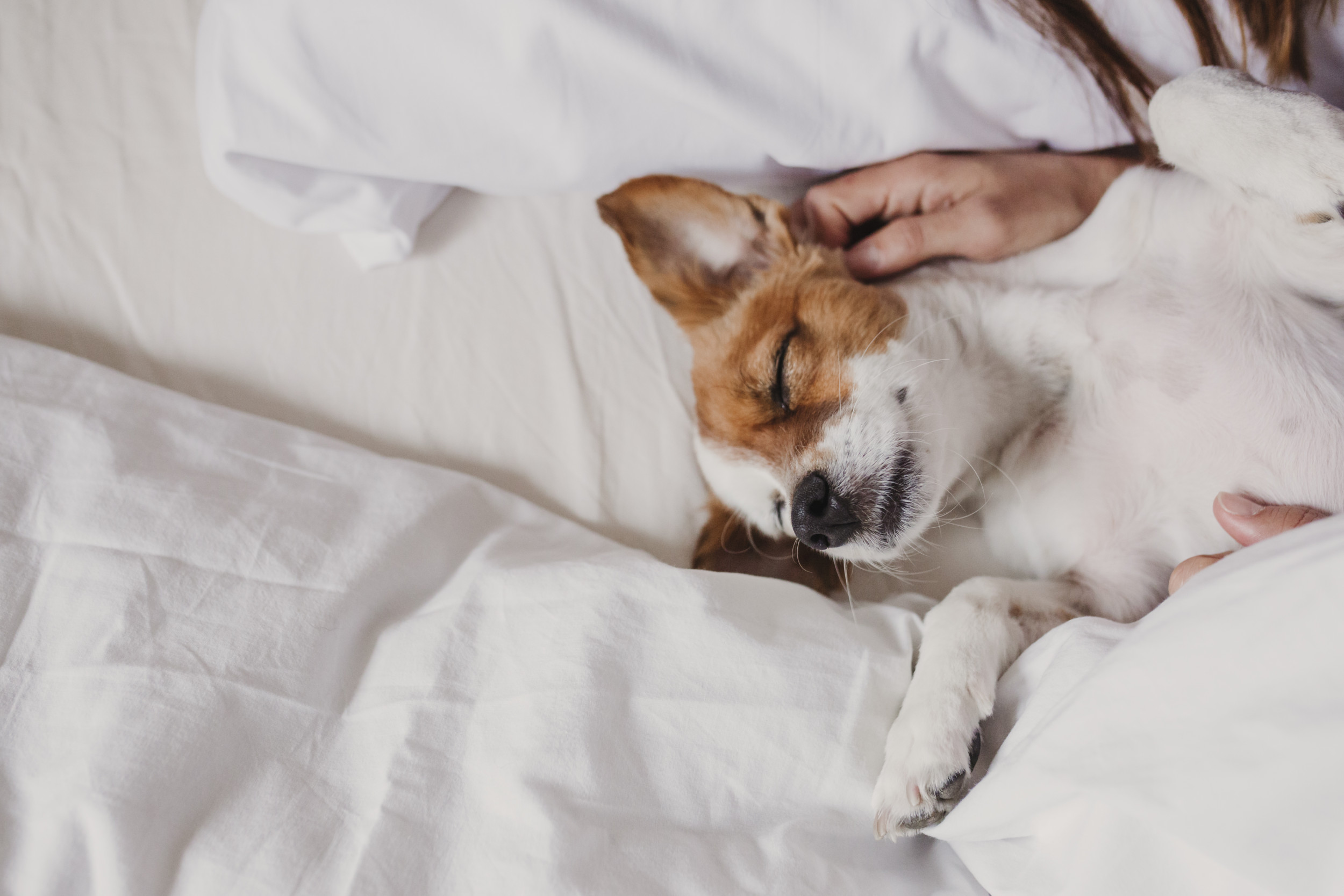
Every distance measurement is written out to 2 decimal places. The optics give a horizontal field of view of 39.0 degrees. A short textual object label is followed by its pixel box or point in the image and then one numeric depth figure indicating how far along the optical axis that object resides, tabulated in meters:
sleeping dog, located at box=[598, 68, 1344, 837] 0.60
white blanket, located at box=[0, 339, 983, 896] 0.57
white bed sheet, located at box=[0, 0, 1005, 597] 0.68
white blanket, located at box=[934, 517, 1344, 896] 0.52
